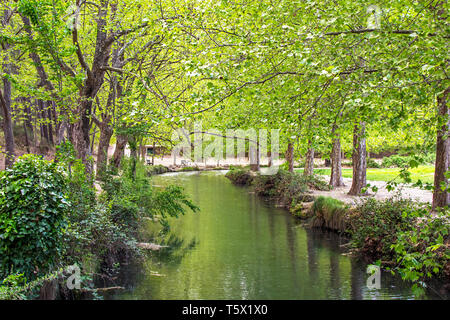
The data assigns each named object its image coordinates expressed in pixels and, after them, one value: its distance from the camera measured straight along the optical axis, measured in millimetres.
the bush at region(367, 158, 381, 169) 41938
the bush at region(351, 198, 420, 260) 11656
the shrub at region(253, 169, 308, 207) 22219
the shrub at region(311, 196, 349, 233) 15688
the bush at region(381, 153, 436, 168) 37781
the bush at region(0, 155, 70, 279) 6852
